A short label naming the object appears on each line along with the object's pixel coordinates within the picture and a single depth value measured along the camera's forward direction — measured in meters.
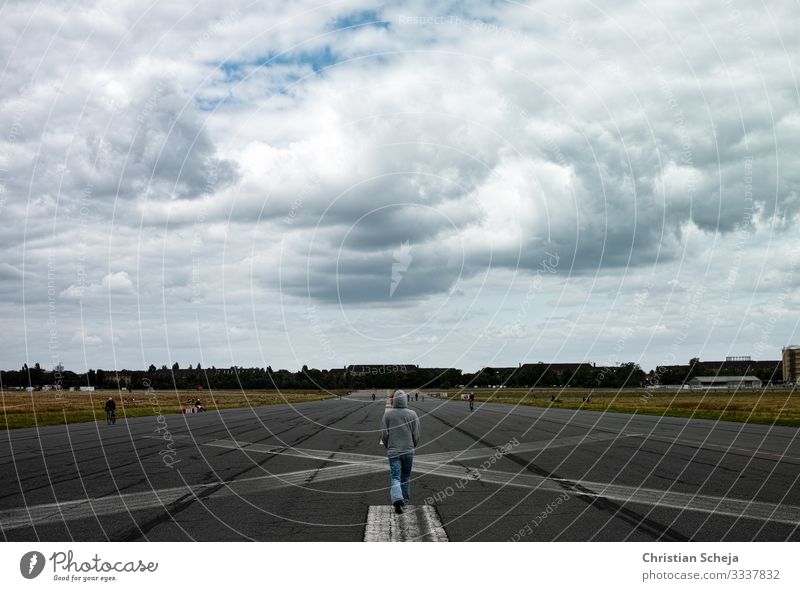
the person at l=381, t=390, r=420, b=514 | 11.53
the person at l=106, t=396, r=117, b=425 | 45.84
